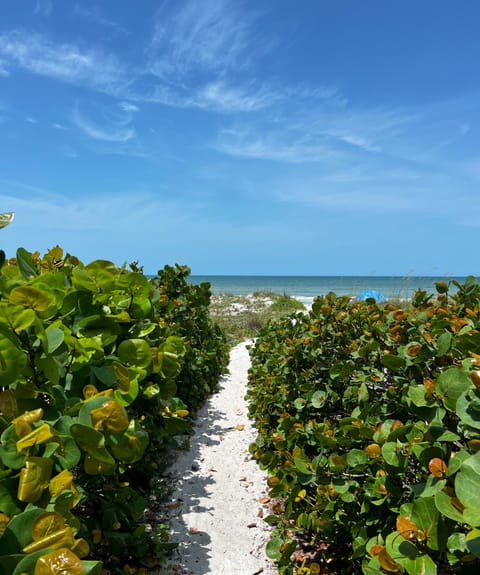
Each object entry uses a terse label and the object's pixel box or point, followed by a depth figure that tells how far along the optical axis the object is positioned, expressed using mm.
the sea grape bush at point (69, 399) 657
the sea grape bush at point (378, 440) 937
